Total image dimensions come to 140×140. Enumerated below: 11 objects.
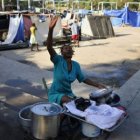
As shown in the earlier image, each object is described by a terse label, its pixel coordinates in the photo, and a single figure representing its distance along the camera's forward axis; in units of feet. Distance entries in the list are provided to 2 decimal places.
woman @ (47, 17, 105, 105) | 10.02
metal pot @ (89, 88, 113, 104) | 9.86
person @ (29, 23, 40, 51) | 29.96
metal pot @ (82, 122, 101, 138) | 9.21
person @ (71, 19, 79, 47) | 32.87
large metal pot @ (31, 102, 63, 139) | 8.87
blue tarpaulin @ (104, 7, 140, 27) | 64.64
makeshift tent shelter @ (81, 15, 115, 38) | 40.26
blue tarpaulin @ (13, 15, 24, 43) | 33.47
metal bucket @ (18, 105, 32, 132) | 9.53
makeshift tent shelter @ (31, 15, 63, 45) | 34.22
